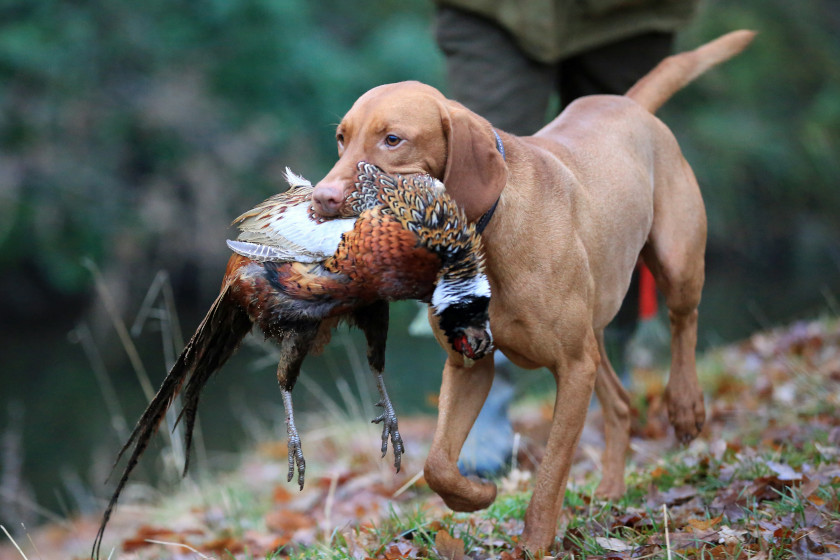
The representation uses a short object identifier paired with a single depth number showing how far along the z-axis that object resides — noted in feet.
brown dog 16.84
